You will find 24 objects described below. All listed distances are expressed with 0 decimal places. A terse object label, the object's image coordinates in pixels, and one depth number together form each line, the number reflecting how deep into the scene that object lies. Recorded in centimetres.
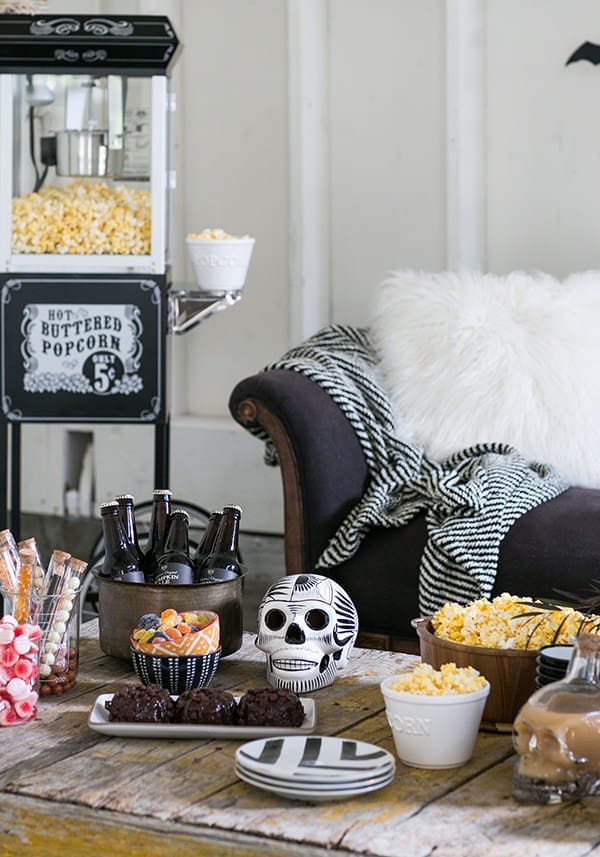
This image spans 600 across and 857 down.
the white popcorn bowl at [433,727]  255
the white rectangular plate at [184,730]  265
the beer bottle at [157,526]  307
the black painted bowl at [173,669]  280
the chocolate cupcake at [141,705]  268
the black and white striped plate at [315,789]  244
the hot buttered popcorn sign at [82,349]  435
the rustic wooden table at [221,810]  237
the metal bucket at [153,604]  293
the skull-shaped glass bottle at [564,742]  245
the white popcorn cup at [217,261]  443
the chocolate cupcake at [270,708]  267
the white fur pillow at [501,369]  407
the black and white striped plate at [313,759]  246
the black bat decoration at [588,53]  487
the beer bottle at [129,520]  305
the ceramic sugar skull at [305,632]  286
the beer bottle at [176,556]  298
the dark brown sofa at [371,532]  371
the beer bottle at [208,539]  308
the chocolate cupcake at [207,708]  267
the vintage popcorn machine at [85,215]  426
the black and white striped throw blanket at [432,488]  373
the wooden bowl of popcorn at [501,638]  272
